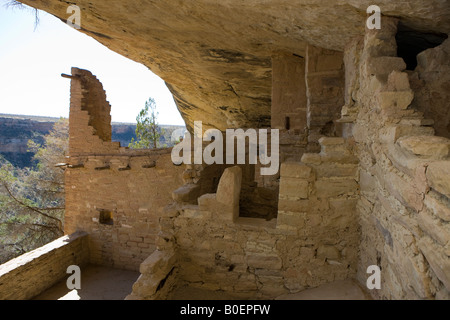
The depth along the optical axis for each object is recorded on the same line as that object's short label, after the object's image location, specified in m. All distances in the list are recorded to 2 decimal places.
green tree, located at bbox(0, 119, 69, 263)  10.11
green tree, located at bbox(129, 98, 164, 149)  15.43
